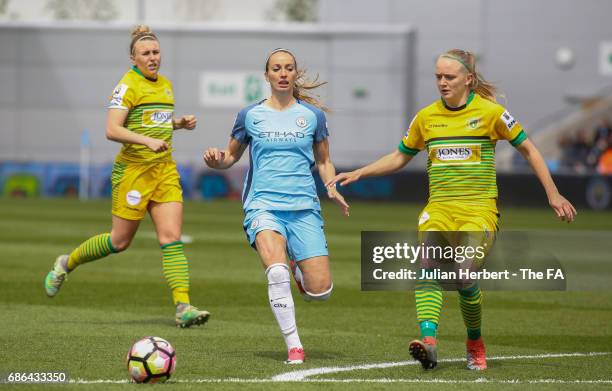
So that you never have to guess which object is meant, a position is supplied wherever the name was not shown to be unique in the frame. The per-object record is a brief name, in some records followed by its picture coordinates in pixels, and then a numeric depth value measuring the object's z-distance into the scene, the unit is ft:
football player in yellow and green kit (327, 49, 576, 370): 54.03
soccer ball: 48.49
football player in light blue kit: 56.75
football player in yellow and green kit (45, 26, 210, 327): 68.74
